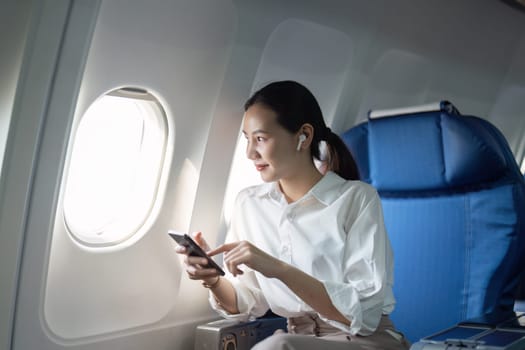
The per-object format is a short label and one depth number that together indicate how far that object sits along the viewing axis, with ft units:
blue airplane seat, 8.59
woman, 7.30
